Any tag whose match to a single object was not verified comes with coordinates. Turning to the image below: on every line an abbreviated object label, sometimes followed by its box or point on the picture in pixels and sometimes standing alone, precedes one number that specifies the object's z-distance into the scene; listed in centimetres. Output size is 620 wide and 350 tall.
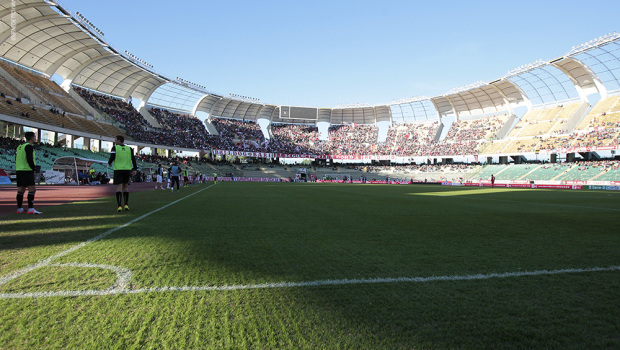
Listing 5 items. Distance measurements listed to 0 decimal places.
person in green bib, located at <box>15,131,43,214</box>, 727
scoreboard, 7519
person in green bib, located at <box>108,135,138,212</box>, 780
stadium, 192
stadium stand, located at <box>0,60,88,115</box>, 3808
